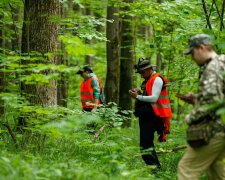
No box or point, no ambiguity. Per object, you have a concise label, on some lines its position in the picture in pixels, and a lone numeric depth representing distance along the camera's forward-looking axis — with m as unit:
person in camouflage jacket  8.18
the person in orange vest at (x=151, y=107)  12.68
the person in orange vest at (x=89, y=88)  18.25
